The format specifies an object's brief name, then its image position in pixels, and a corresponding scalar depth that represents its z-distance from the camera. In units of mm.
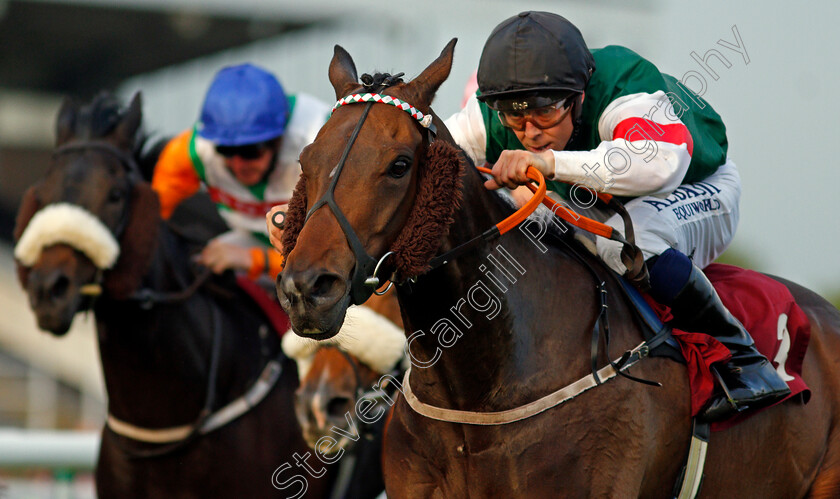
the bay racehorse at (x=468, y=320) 4953
